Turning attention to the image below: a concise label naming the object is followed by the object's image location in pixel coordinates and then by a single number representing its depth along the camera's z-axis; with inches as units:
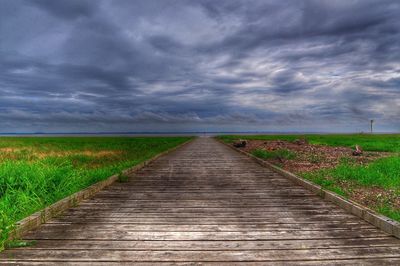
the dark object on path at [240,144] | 1205.7
